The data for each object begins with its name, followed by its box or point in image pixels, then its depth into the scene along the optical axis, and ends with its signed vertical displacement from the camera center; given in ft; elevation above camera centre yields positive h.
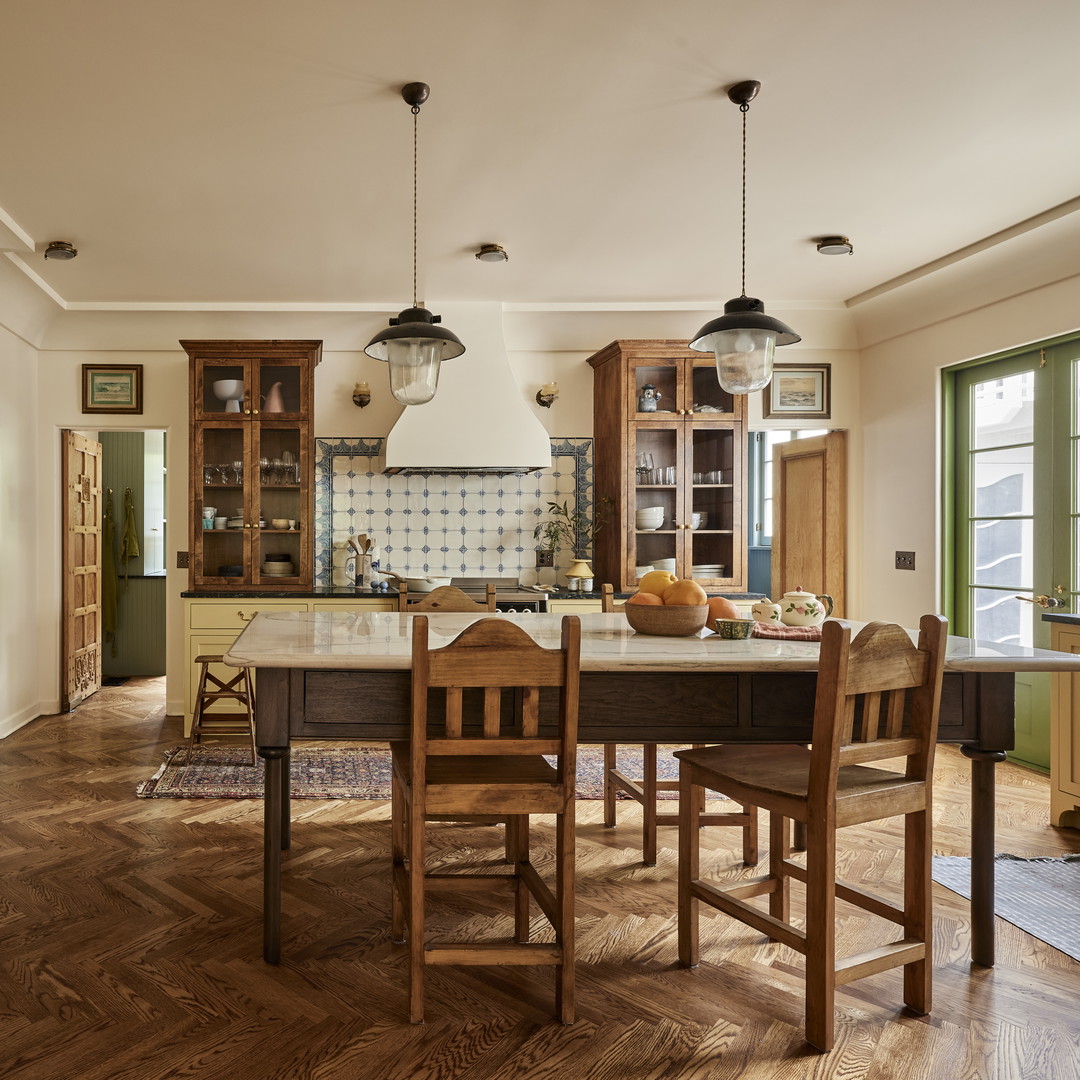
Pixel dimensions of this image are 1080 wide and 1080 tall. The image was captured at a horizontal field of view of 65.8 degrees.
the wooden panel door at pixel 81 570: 18.01 -0.66
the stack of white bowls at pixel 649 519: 17.26 +0.45
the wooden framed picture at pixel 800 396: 18.34 +3.18
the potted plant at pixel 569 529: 18.53 +0.26
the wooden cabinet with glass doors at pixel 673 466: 17.12 +1.56
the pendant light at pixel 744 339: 8.47 +2.11
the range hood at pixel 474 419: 16.69 +2.45
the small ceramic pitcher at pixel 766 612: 8.51 -0.73
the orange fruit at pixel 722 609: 8.39 -0.70
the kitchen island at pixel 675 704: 7.03 -1.41
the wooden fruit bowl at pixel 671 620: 8.09 -0.77
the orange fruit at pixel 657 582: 8.33 -0.42
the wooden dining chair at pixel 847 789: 6.18 -1.97
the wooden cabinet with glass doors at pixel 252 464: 16.71 +1.57
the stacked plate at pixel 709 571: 17.40 -0.64
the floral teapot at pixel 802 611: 8.27 -0.70
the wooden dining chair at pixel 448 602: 10.82 -0.80
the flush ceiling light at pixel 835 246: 13.66 +4.86
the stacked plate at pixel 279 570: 17.04 -0.59
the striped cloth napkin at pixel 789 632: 7.93 -0.89
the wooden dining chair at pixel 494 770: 6.25 -1.74
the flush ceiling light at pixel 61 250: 13.52 +4.74
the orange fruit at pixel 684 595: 8.13 -0.53
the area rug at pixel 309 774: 12.41 -3.73
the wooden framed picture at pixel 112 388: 17.75 +3.27
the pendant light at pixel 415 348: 8.99 +2.16
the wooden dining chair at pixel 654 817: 9.54 -3.18
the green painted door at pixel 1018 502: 13.46 +0.66
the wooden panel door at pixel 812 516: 18.42 +0.56
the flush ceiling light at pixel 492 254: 13.79 +4.79
